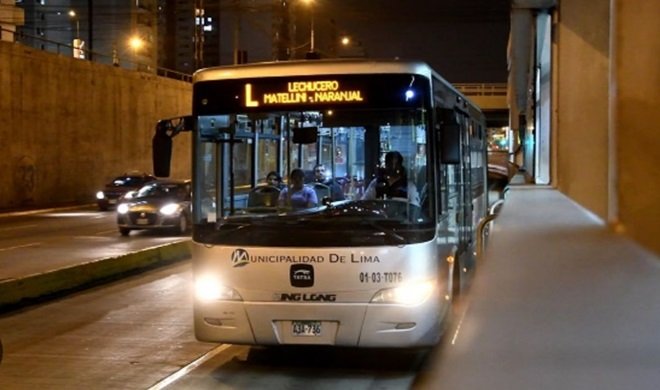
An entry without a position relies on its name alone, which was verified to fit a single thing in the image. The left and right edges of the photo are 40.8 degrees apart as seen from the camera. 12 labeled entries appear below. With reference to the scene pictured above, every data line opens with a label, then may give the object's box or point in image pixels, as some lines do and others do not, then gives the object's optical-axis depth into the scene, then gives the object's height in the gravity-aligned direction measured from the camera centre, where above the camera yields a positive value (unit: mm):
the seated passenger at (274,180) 8938 -199
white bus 8023 -408
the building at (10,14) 48225 +8124
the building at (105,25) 72125 +12547
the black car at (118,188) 38188 -1164
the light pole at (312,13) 43141 +7667
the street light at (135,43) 69312 +9296
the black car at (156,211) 24422 -1398
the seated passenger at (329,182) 8820 -221
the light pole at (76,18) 80462 +13286
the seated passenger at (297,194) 8664 -335
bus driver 8438 -232
